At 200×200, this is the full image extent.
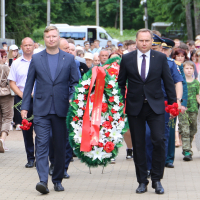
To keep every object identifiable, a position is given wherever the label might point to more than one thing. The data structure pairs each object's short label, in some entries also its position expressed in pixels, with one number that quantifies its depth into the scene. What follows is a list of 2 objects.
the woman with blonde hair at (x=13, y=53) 21.15
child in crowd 13.76
